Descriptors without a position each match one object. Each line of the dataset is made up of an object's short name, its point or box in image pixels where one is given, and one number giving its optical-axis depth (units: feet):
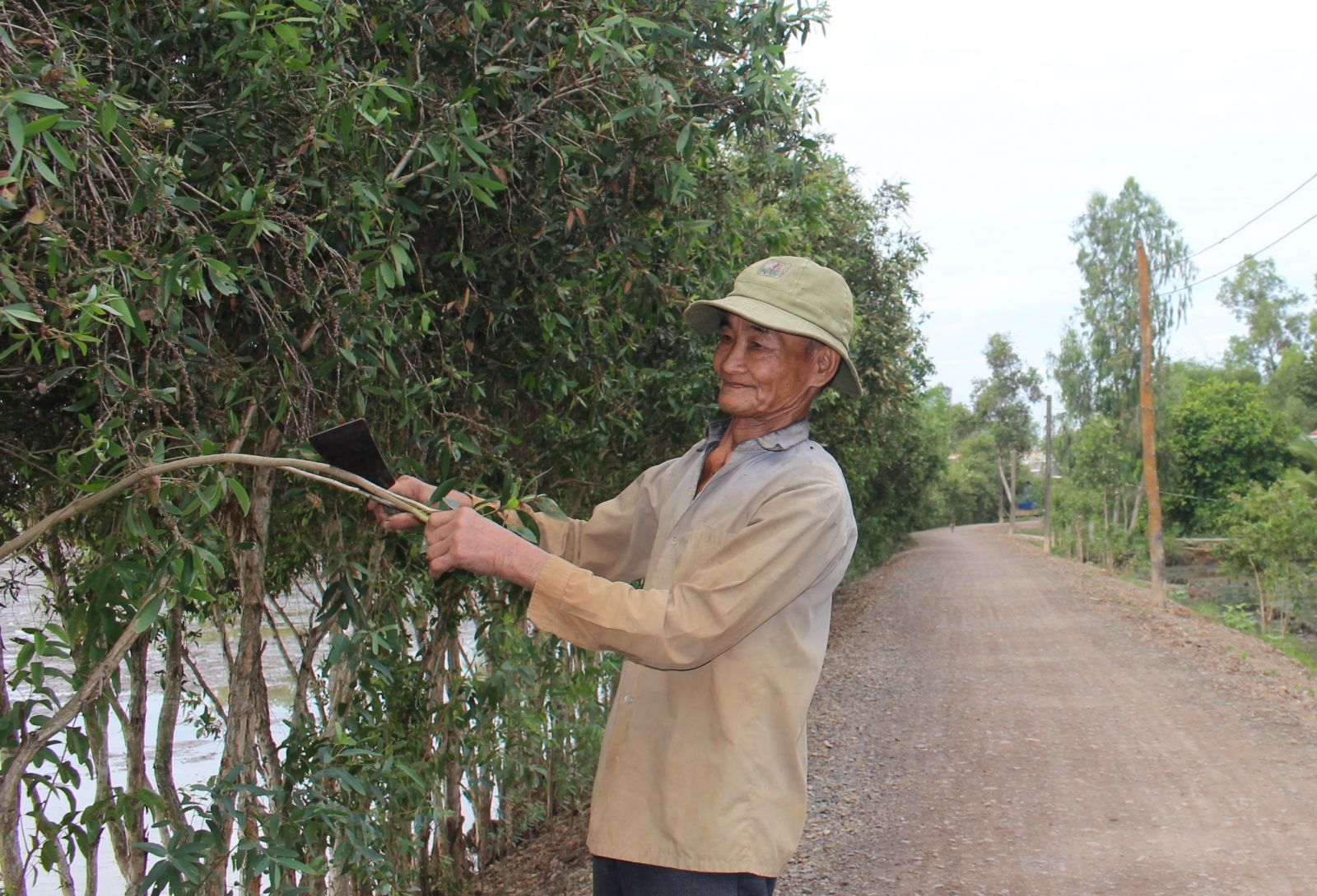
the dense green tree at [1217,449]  136.05
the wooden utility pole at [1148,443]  70.59
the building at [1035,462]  250.37
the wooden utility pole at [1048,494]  144.97
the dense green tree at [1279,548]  81.76
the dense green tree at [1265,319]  234.99
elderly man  7.32
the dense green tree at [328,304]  6.92
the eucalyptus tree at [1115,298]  133.49
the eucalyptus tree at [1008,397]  211.41
